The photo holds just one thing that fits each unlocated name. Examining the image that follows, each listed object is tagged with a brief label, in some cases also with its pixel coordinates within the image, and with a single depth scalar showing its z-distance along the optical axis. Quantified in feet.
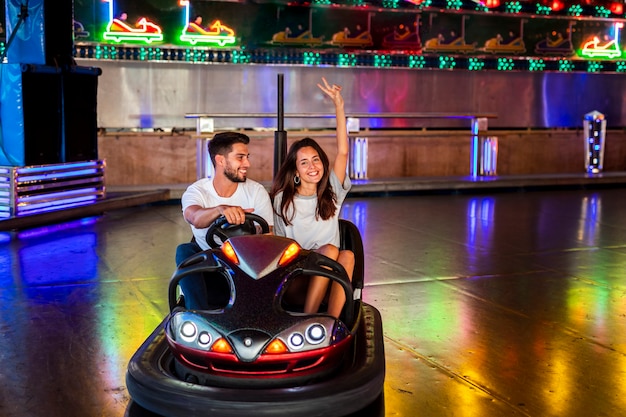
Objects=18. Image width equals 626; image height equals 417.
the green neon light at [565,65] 42.65
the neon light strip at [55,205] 24.39
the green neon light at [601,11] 43.52
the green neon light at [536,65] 42.11
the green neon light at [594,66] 43.27
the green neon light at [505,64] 41.43
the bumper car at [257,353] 8.88
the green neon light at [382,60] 38.93
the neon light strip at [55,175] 24.20
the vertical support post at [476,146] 38.11
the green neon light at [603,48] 43.42
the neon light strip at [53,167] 24.07
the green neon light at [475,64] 40.83
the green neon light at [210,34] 35.76
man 11.65
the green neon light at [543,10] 42.19
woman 11.76
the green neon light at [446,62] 40.19
